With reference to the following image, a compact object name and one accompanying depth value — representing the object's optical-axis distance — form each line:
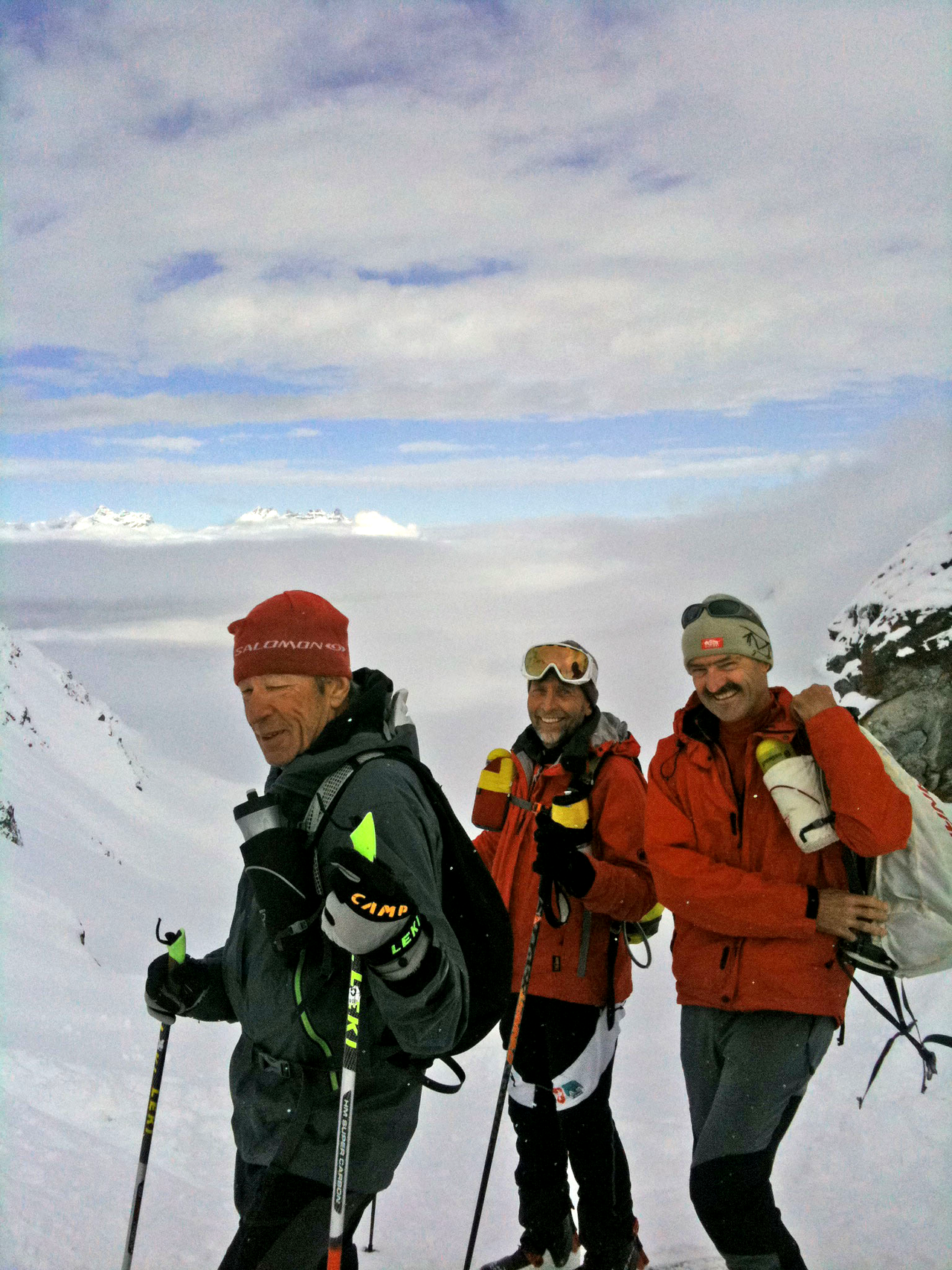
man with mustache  3.47
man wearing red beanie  2.44
